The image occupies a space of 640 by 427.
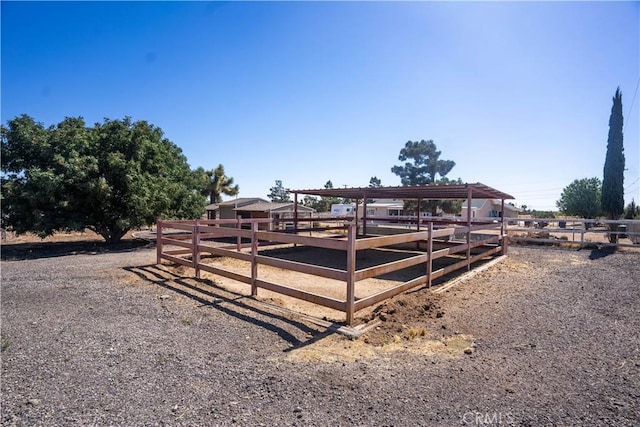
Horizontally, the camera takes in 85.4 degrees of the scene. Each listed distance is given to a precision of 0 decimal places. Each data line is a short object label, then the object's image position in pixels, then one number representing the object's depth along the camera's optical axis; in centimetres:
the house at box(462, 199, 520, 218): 4257
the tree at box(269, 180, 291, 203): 7183
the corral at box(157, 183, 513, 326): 496
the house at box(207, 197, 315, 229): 2992
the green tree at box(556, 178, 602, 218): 4119
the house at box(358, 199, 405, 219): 4184
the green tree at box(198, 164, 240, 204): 4197
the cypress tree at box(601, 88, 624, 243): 1755
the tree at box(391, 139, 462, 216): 3725
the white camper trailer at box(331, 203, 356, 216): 4522
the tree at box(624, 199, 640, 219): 3109
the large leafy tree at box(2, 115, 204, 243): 1275
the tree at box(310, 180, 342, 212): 5437
